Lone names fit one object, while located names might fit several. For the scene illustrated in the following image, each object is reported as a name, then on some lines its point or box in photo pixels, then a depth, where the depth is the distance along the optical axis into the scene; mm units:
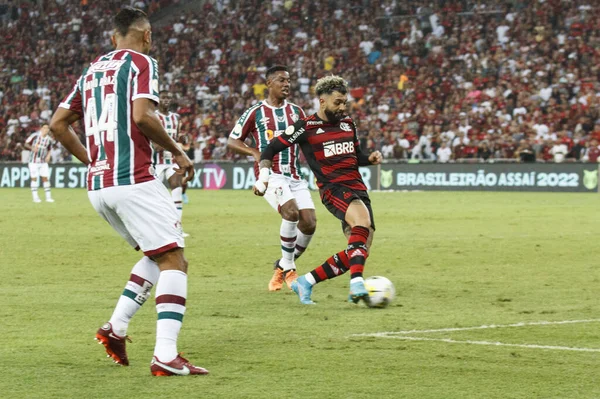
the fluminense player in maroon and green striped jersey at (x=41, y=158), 34062
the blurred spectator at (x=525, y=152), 36125
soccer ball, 10328
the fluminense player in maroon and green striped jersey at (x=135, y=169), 7008
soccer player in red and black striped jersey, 10688
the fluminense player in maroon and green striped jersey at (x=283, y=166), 12508
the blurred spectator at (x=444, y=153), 38312
